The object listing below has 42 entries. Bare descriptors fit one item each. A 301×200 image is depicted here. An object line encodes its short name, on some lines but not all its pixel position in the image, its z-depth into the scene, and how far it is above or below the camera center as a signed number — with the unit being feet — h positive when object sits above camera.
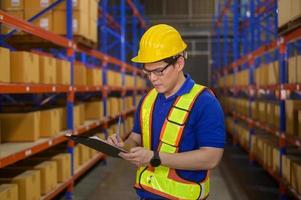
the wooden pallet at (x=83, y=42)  19.43 +2.35
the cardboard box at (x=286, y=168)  16.43 -3.16
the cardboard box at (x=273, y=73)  19.36 +0.76
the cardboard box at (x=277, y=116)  18.54 -1.21
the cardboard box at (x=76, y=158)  19.27 -3.13
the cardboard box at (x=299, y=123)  15.06 -1.25
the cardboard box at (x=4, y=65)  11.68 +0.72
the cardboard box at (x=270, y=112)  19.84 -1.11
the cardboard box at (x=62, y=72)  16.58 +0.75
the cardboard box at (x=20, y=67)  12.91 +0.75
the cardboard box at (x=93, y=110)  23.97 -1.12
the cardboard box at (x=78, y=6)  18.08 +3.79
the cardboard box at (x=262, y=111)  22.06 -1.15
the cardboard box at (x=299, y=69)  15.14 +0.71
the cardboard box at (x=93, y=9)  20.80 +4.11
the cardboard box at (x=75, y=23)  18.01 +3.00
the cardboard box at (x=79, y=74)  20.27 +0.79
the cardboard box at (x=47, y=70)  14.85 +0.75
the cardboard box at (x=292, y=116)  15.90 -1.03
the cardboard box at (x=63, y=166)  16.62 -3.03
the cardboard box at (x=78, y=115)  19.05 -1.16
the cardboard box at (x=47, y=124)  15.57 -1.23
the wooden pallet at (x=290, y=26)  14.84 +2.34
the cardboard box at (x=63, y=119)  17.74 -1.21
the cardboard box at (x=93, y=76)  22.04 +0.75
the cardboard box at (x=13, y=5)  17.26 +3.52
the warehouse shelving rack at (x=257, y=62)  17.16 +1.87
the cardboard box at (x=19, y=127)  14.33 -1.24
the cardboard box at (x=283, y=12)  15.40 +2.94
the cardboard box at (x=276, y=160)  18.48 -3.17
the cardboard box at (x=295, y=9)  14.04 +2.70
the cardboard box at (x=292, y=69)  15.81 +0.74
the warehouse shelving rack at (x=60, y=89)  11.69 +0.08
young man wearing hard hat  6.52 -0.64
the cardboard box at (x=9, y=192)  11.47 -2.81
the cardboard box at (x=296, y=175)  15.08 -3.16
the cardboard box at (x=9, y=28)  17.17 +2.64
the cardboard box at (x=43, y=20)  17.37 +3.00
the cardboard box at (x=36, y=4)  17.17 +3.52
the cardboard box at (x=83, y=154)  20.83 -3.23
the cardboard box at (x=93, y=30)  20.83 +3.04
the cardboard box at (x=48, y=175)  14.84 -3.05
